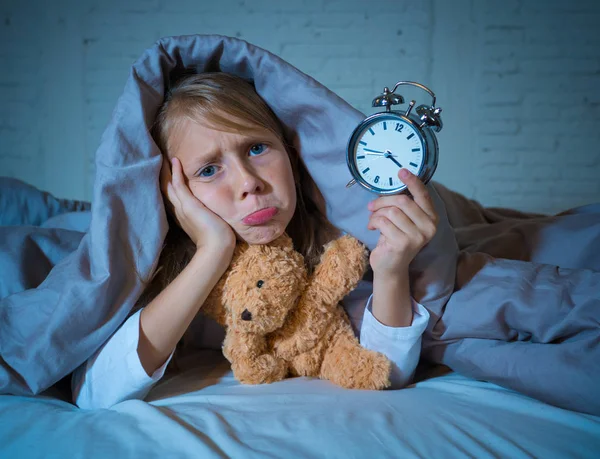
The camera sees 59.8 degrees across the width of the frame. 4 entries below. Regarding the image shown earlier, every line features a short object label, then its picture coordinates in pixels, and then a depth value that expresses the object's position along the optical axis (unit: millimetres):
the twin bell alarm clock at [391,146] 862
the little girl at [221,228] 912
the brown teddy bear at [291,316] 911
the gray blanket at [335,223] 928
